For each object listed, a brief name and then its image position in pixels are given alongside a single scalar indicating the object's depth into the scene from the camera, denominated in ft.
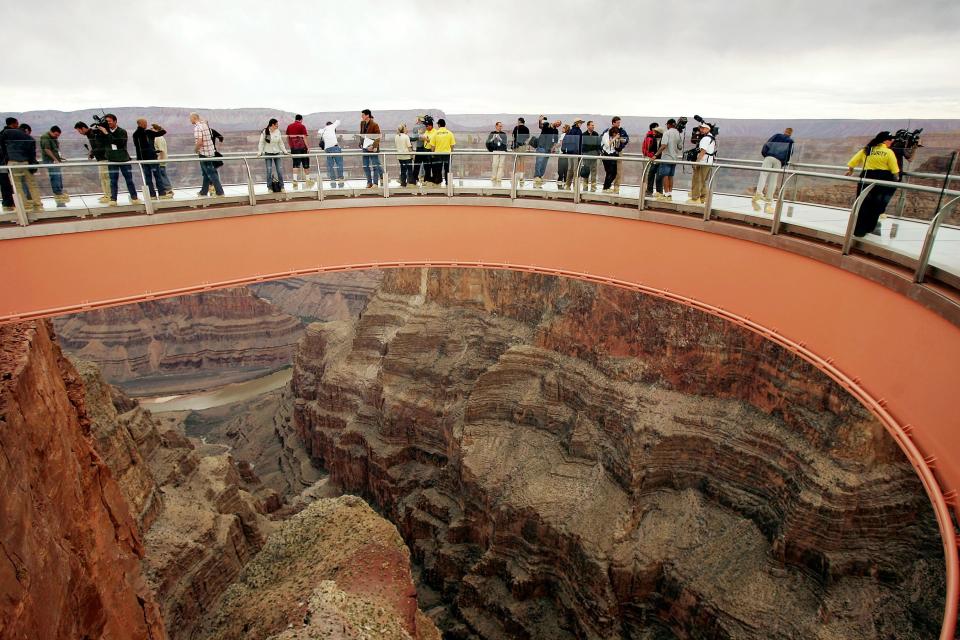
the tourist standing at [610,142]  56.39
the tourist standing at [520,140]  60.90
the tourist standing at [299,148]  48.67
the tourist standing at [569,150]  51.21
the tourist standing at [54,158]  39.11
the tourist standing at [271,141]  52.85
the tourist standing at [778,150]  47.80
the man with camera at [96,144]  44.34
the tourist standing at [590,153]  49.78
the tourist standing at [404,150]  52.75
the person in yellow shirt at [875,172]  31.32
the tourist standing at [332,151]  49.81
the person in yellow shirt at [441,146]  53.26
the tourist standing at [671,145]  51.99
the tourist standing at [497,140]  60.44
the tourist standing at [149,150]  43.01
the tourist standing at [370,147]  51.74
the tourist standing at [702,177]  42.75
